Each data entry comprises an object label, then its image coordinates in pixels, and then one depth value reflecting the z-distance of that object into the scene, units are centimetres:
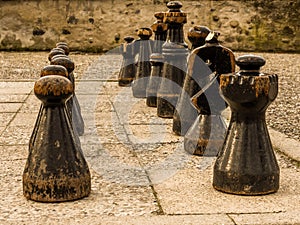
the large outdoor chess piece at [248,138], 251
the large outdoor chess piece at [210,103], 319
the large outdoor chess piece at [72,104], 322
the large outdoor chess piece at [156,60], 474
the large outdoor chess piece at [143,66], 538
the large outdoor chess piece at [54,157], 239
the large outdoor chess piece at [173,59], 420
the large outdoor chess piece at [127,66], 598
